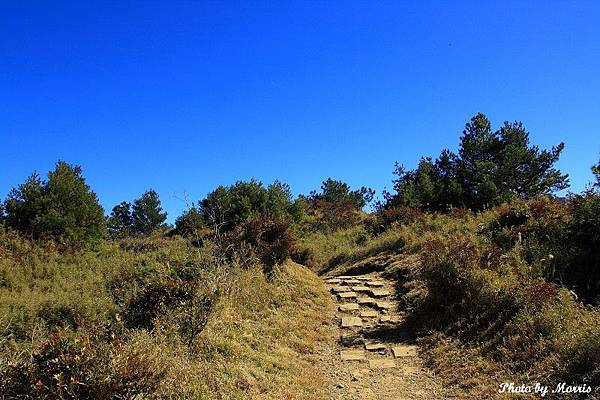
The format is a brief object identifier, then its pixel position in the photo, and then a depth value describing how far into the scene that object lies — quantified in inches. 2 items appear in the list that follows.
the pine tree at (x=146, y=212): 1683.1
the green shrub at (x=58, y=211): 657.6
